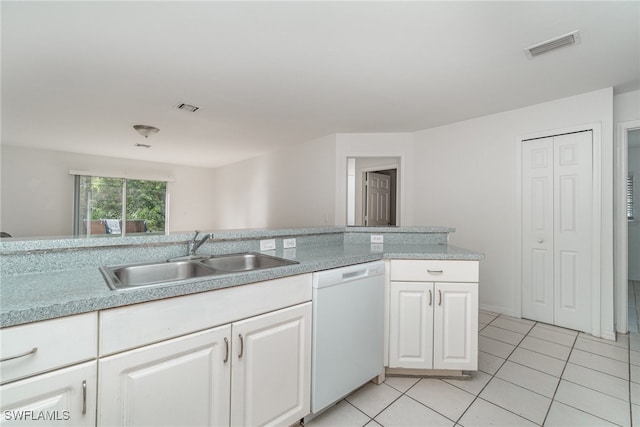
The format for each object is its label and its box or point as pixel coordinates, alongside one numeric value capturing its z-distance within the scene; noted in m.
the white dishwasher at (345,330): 1.46
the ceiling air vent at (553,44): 1.79
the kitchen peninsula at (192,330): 0.82
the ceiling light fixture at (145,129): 3.66
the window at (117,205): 5.52
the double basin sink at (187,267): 1.31
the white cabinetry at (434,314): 1.80
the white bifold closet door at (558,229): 2.68
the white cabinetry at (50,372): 0.76
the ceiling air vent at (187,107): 2.99
